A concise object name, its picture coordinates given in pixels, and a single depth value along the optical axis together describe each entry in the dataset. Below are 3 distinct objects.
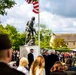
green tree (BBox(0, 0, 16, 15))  12.12
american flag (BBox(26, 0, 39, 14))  14.67
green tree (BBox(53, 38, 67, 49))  57.35
